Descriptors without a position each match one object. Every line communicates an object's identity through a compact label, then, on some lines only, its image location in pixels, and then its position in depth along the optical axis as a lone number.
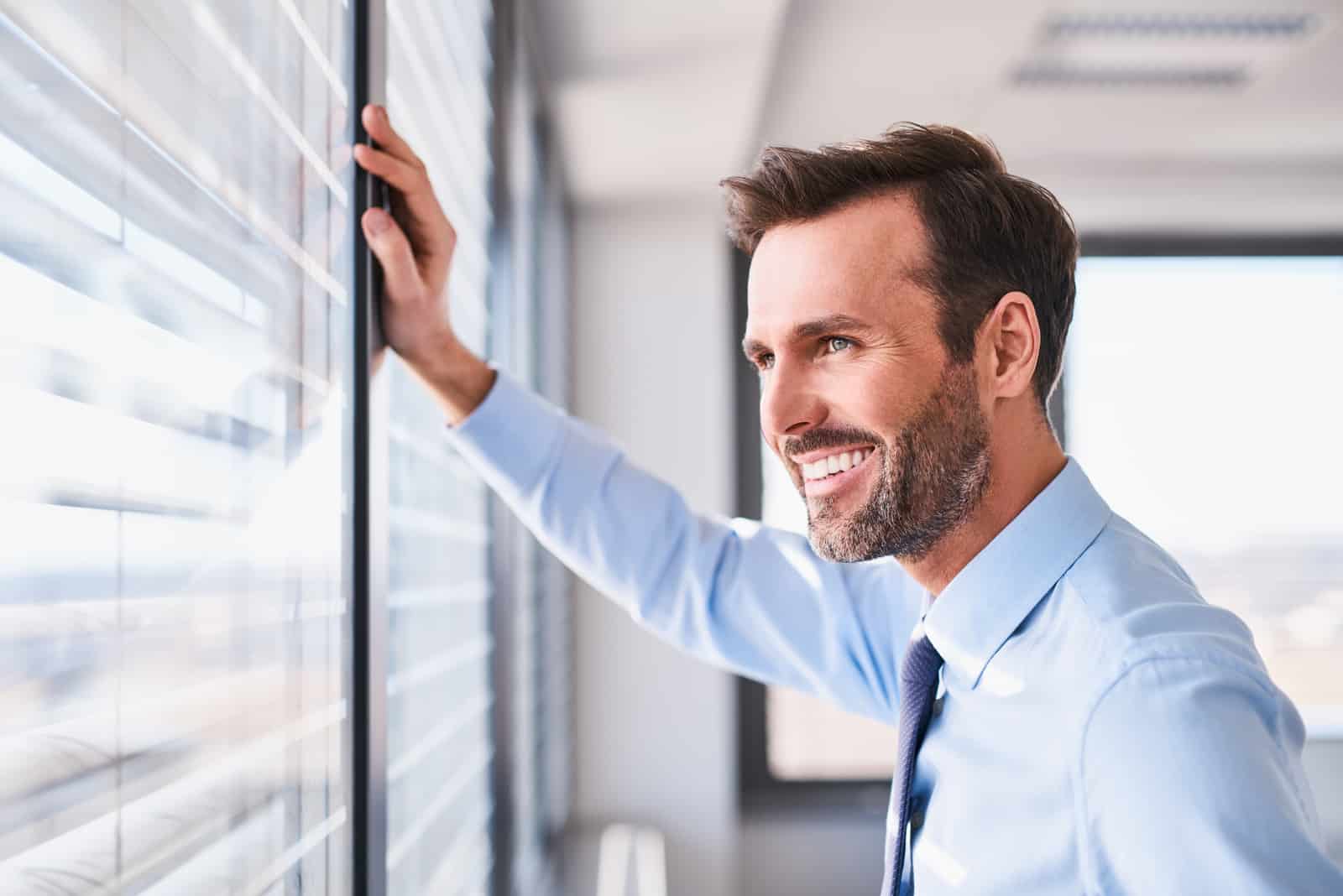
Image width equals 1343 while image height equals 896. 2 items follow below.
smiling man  0.71
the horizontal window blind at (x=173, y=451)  0.42
